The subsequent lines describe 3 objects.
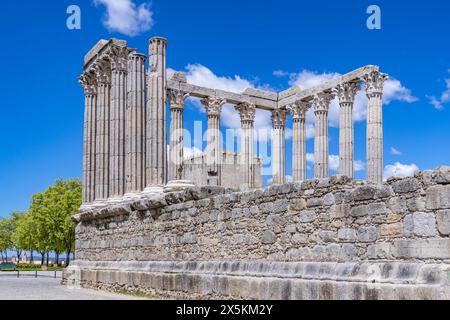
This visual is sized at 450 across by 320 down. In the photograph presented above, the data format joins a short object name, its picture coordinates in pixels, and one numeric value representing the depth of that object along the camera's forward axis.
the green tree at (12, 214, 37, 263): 58.38
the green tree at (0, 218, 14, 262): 88.19
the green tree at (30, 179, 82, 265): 53.95
